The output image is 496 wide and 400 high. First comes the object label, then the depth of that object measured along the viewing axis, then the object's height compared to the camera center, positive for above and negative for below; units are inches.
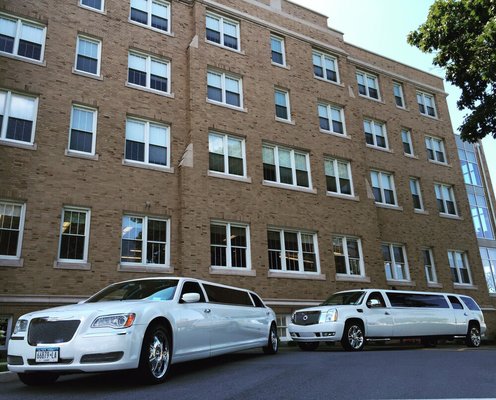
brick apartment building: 552.4 +250.0
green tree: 606.2 +367.6
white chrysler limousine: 235.0 +3.9
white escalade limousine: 483.5 +9.3
